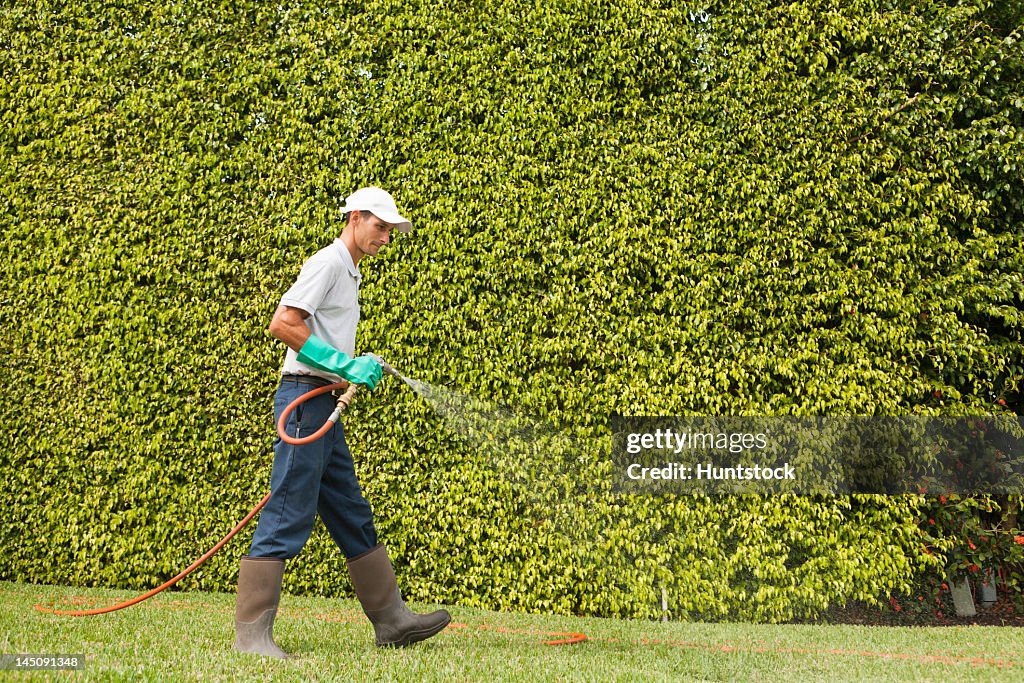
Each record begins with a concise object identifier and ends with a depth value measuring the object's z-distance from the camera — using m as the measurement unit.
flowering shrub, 5.09
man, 3.16
